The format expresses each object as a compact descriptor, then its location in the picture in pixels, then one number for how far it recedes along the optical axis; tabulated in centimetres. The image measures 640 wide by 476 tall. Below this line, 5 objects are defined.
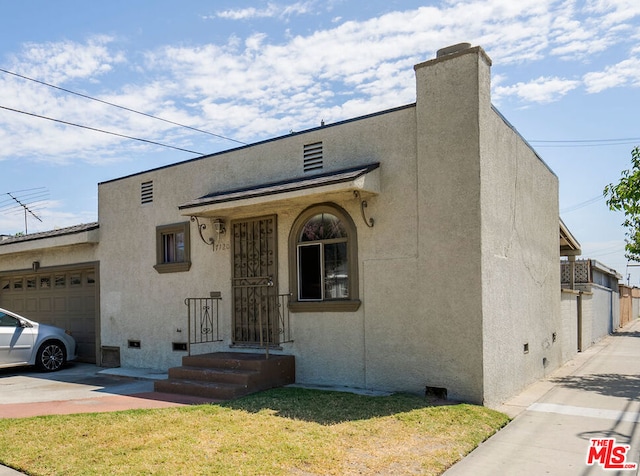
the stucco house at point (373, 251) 796
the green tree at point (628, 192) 1080
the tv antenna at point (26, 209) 2474
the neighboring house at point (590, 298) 1627
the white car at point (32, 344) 1165
